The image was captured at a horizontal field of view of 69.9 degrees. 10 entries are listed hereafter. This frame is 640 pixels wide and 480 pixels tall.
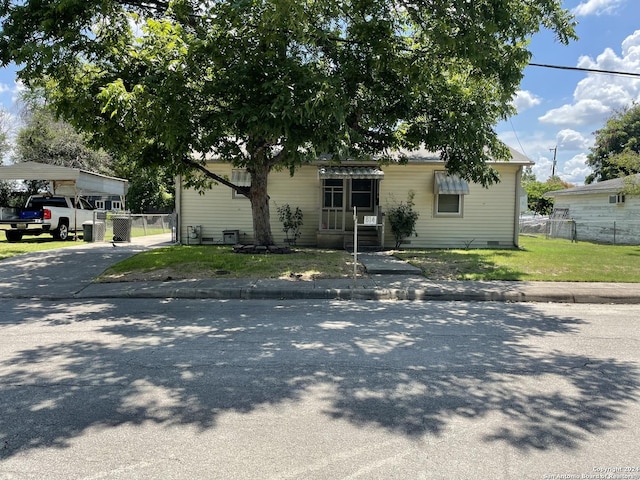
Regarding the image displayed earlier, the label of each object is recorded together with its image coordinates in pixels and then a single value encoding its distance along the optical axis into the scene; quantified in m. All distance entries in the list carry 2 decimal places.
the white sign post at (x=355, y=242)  9.77
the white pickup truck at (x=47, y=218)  18.41
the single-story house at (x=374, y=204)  17.25
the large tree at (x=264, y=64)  8.36
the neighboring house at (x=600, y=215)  22.81
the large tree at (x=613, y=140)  40.34
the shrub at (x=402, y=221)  16.50
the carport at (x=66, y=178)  18.64
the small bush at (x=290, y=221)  17.11
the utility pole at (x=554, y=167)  63.32
